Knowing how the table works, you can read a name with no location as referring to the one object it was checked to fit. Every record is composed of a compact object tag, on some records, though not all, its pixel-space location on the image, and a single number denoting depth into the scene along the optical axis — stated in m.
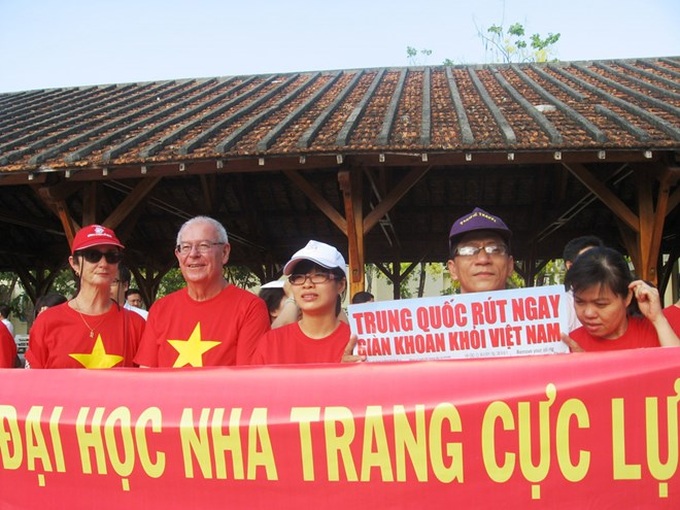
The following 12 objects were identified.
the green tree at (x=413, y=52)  40.47
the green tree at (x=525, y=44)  33.40
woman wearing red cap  3.38
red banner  2.54
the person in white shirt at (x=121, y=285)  5.32
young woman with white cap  3.09
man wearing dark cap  3.05
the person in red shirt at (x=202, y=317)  3.27
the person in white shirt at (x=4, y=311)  9.91
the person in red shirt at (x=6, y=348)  3.52
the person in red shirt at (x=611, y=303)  2.78
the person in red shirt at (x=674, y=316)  3.09
